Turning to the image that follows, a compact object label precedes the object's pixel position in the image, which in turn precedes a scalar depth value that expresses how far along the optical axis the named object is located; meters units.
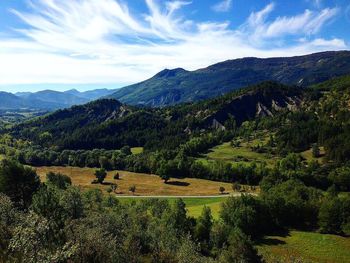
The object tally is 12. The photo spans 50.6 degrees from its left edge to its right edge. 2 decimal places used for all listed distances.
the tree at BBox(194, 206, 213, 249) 86.69
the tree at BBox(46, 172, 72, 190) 124.00
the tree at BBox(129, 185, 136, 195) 161.12
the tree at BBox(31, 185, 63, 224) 62.92
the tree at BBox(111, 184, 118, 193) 163.86
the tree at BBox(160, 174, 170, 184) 186.25
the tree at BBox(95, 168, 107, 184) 184.25
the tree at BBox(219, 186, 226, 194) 156.75
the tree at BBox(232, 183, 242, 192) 157.88
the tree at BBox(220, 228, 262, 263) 63.50
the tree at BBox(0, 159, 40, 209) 96.12
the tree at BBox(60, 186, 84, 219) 75.25
